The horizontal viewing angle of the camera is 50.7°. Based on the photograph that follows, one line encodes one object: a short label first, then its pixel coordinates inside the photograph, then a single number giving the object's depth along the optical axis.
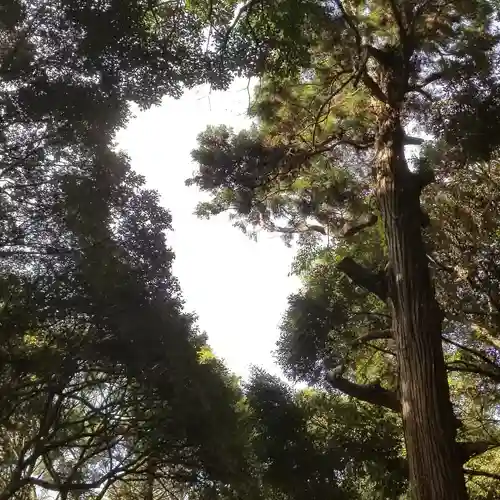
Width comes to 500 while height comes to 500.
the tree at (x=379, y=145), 3.89
